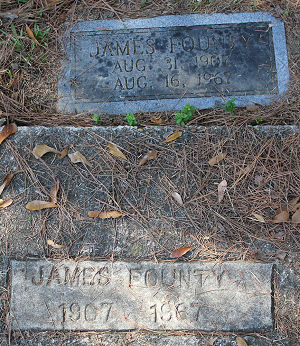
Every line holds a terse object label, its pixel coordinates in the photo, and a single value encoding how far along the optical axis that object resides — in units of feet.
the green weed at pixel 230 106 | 8.50
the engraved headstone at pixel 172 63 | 8.93
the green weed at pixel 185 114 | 8.16
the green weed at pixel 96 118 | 8.49
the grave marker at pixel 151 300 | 7.06
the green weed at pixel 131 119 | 8.25
